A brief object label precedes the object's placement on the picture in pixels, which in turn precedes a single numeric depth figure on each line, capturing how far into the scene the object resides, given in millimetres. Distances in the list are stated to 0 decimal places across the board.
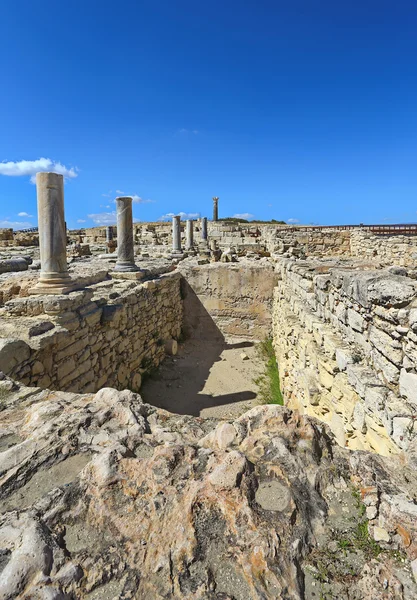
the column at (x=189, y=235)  17259
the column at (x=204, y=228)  20966
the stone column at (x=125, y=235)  8670
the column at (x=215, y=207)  40000
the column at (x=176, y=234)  14835
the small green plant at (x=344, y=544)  1393
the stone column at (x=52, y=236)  5406
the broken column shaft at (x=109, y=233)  22041
